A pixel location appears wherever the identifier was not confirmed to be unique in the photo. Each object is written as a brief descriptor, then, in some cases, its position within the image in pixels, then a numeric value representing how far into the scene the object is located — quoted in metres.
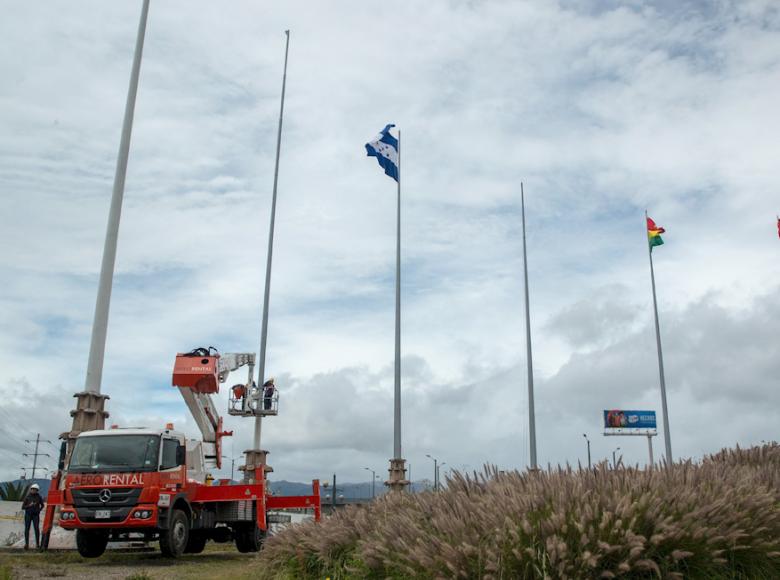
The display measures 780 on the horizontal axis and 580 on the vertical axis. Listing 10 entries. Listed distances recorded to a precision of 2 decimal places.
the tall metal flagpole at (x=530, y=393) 26.94
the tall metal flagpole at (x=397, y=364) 24.05
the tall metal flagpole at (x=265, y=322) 25.41
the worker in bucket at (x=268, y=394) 25.44
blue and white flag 29.41
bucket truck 15.40
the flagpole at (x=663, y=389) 36.85
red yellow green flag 38.94
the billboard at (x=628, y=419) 81.25
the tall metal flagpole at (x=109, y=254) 19.70
